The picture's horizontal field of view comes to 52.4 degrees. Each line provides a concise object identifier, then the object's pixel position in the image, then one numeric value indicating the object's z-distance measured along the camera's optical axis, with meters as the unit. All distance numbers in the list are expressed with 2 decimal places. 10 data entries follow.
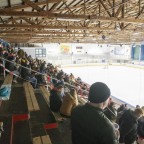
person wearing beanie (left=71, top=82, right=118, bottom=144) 0.97
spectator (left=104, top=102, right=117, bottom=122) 2.97
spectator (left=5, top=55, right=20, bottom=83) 5.38
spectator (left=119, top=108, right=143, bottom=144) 2.57
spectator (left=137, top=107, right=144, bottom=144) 2.91
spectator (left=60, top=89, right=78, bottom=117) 3.03
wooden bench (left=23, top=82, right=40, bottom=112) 3.36
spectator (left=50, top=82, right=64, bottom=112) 3.36
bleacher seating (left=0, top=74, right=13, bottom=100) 3.20
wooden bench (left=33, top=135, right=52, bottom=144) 2.24
